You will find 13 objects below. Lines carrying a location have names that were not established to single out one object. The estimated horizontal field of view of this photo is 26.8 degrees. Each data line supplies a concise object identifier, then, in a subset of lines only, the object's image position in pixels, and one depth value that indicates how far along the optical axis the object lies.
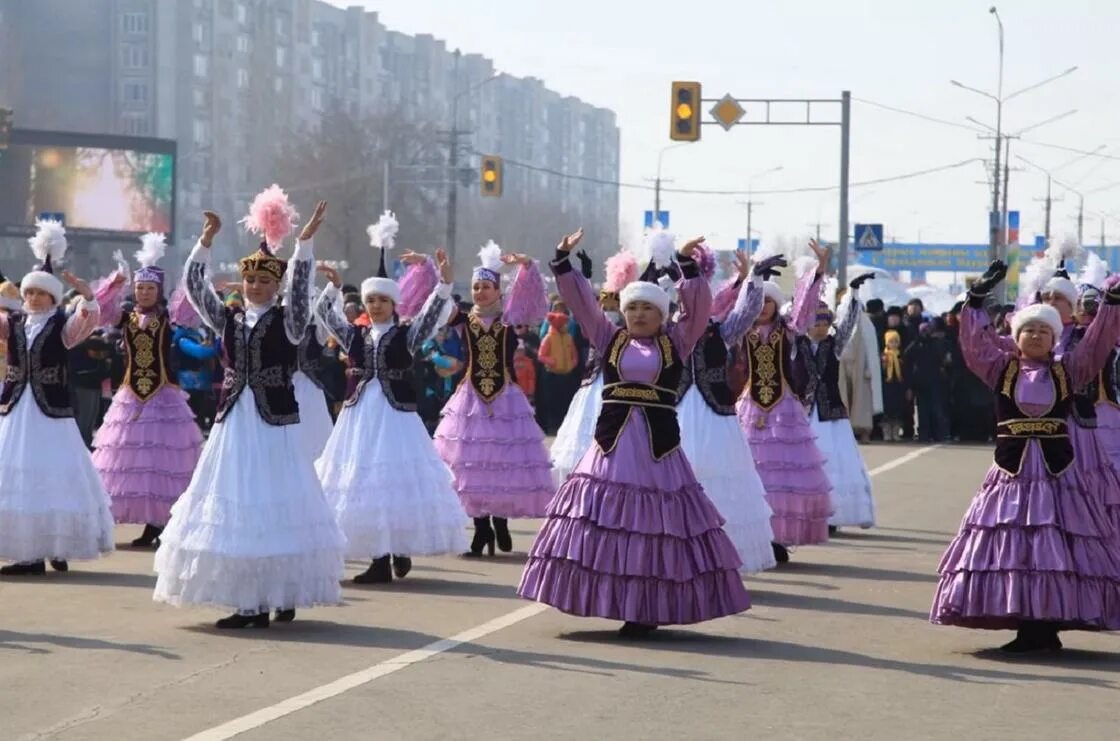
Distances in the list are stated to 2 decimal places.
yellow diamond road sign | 39.62
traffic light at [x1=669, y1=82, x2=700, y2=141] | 36.78
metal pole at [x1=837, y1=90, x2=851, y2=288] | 45.28
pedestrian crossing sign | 45.41
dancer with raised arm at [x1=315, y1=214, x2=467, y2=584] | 14.98
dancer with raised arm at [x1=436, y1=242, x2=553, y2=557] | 17.05
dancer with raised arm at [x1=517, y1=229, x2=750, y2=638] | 12.08
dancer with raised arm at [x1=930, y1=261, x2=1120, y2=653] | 11.71
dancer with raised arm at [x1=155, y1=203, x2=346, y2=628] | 12.23
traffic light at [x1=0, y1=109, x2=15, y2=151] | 36.74
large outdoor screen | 68.38
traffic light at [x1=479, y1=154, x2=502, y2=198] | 46.31
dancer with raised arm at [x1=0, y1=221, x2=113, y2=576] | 15.05
